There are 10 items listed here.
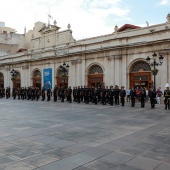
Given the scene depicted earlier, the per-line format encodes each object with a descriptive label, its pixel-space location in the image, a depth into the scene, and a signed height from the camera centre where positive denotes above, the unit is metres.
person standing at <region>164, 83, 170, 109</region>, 15.64 -0.68
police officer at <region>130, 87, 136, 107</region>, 17.67 -0.83
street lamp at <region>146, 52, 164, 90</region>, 18.17 +1.87
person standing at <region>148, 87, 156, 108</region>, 16.61 -0.71
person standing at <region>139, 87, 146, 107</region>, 17.08 -0.73
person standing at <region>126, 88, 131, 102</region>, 22.00 -0.75
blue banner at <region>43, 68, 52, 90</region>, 32.28 +1.48
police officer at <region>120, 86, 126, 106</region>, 18.27 -0.59
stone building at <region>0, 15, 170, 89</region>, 22.05 +3.62
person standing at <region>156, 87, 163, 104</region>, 19.64 -0.59
